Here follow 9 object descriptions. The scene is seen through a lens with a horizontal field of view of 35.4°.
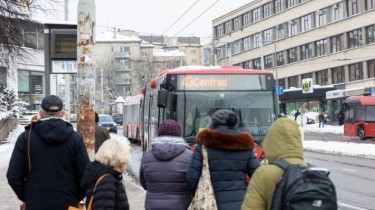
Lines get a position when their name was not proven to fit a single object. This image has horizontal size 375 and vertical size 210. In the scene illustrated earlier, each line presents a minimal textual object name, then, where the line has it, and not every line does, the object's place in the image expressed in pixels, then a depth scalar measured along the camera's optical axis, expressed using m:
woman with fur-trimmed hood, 5.47
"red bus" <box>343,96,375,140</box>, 39.53
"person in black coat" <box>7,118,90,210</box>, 5.46
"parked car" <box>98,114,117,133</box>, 40.97
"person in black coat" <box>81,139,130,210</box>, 4.62
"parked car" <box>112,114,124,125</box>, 73.69
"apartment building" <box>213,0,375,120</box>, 62.29
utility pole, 10.36
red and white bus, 13.07
